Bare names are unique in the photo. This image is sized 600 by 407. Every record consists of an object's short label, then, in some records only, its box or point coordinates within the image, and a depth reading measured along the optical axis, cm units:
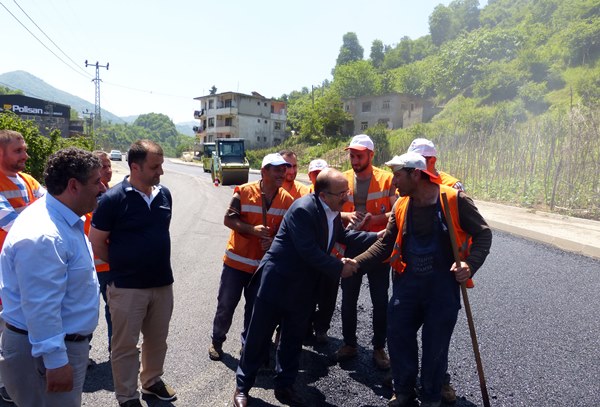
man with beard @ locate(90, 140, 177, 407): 293
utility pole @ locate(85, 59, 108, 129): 5159
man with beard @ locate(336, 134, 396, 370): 381
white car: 5255
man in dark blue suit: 302
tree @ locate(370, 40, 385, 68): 12569
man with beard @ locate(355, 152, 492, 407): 298
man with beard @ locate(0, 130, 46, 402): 315
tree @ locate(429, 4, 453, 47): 11900
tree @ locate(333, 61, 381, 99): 8100
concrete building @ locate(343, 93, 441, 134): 5272
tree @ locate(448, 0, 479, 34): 11756
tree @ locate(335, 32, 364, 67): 13360
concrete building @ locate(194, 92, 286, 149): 6022
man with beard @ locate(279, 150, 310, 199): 429
